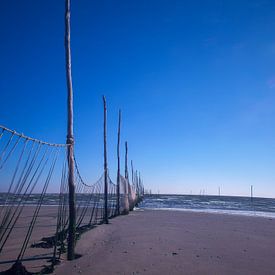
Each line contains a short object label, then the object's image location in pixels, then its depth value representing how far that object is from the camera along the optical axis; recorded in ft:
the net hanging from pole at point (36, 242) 19.20
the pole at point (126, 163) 80.92
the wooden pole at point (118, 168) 58.13
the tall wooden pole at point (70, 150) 21.62
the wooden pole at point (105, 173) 41.00
